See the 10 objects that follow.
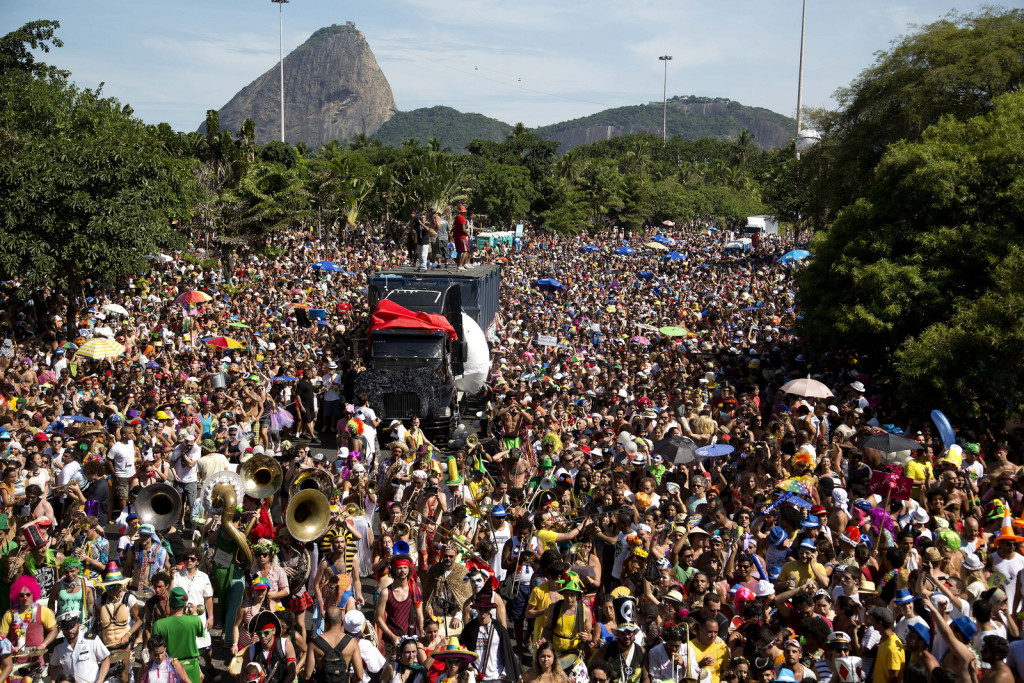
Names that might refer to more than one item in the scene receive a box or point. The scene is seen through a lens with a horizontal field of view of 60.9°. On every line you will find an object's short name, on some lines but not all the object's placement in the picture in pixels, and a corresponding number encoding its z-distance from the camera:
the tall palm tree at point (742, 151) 124.12
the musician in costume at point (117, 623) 6.62
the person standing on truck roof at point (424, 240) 20.73
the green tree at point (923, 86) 24.67
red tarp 15.60
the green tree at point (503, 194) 67.62
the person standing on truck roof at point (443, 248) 22.56
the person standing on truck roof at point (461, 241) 22.34
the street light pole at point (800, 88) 85.81
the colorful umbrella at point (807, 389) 14.99
